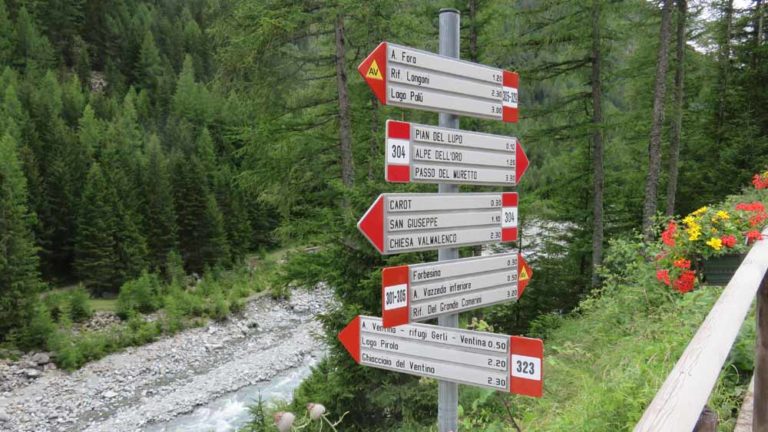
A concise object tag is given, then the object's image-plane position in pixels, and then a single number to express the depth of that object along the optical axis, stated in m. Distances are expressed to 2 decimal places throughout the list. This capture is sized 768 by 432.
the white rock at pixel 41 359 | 20.52
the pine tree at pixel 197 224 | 36.31
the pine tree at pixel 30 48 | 64.44
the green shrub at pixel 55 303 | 24.88
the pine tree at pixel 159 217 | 34.12
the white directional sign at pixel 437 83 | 2.26
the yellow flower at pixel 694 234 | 5.07
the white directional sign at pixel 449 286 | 2.20
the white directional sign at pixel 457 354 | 2.24
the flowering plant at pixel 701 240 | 5.01
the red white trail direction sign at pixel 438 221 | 2.20
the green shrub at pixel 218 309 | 26.09
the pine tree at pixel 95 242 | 29.44
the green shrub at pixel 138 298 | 26.08
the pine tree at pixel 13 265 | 21.92
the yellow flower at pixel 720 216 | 5.13
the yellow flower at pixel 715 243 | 4.93
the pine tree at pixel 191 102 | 62.69
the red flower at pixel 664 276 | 5.07
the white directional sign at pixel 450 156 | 2.23
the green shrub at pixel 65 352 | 20.02
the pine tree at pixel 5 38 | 62.46
